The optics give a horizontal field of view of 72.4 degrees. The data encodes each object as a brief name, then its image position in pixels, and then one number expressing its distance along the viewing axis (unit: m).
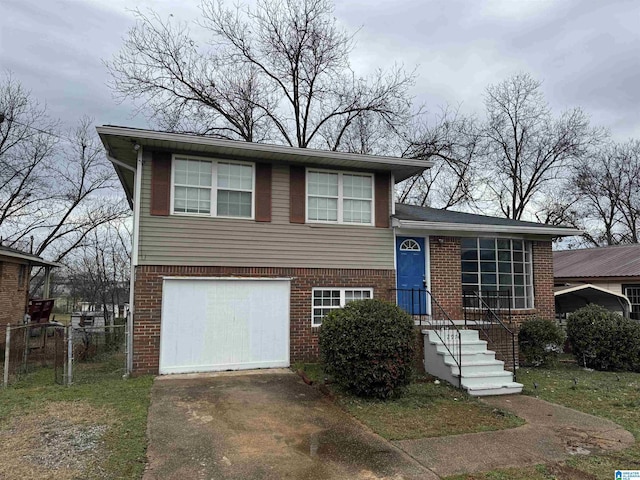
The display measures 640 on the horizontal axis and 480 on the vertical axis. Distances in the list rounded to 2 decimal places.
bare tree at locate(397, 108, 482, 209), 22.66
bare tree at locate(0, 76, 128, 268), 20.48
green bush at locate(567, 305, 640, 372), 10.20
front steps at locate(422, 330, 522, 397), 7.79
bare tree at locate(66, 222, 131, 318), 22.27
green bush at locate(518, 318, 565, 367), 10.13
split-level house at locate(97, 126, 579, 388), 8.80
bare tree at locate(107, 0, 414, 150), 20.44
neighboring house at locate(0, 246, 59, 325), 14.70
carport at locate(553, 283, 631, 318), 13.89
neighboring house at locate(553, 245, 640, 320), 14.58
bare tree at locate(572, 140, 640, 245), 29.38
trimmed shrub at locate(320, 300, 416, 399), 6.90
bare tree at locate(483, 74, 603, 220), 25.86
